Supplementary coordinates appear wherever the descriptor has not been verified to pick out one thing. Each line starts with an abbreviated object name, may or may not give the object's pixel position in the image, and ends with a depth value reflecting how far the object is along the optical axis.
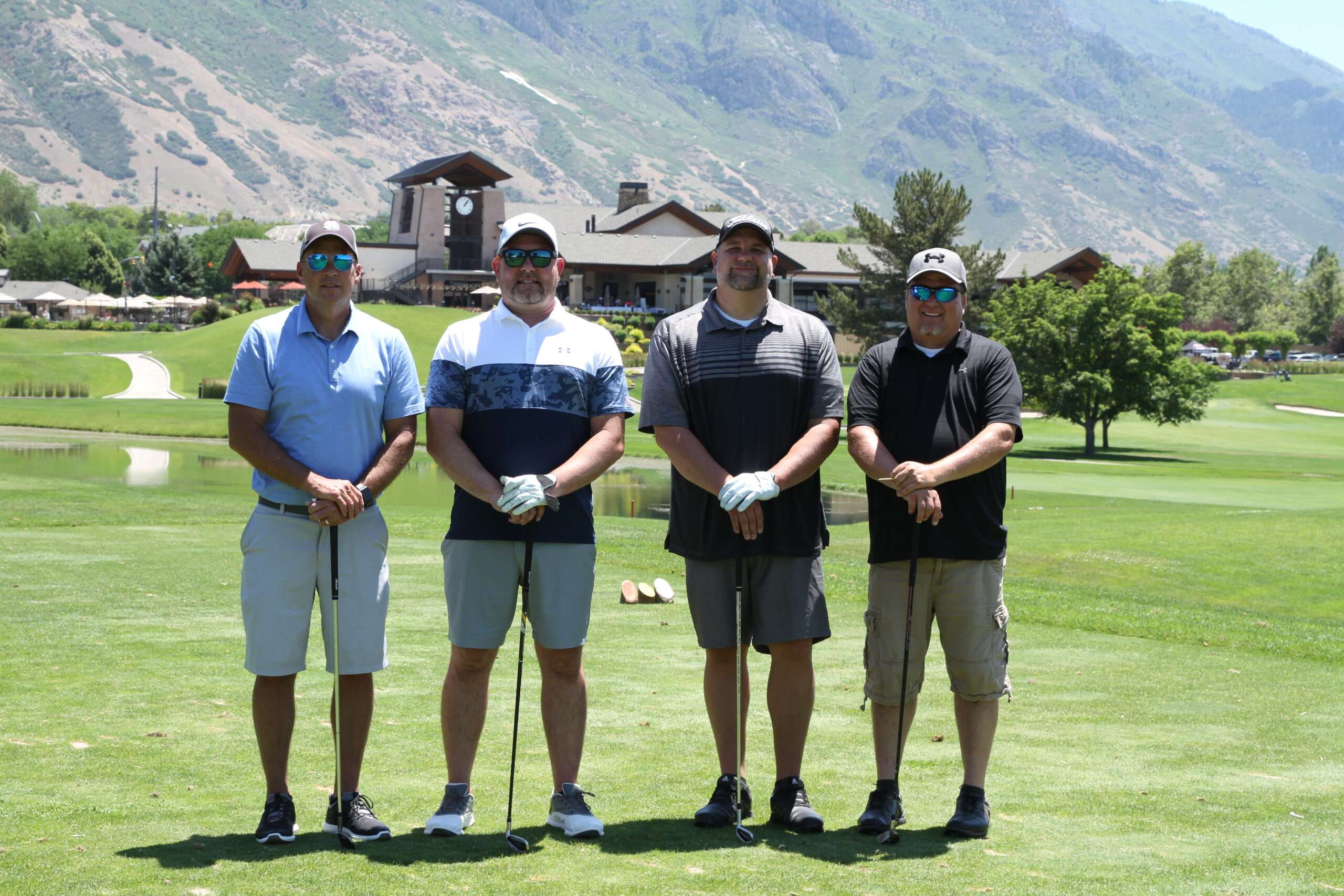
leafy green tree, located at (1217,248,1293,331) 144.62
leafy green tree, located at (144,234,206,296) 117.69
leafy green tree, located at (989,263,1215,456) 51.53
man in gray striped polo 6.69
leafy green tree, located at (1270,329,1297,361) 121.06
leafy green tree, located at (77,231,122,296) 135.38
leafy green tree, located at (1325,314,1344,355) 122.94
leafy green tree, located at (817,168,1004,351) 69.00
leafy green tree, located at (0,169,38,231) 190.38
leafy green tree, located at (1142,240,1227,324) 132.75
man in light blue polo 6.30
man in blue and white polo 6.48
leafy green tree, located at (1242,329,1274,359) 116.12
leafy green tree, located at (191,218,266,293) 123.69
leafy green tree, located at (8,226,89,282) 140.12
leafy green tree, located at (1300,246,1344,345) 135.38
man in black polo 6.69
